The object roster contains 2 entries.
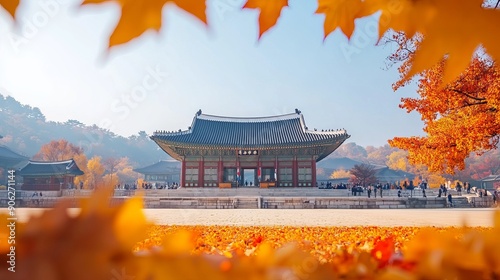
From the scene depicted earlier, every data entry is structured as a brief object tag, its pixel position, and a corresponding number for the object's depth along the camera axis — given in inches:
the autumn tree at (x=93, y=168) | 6097.6
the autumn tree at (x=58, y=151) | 6379.0
